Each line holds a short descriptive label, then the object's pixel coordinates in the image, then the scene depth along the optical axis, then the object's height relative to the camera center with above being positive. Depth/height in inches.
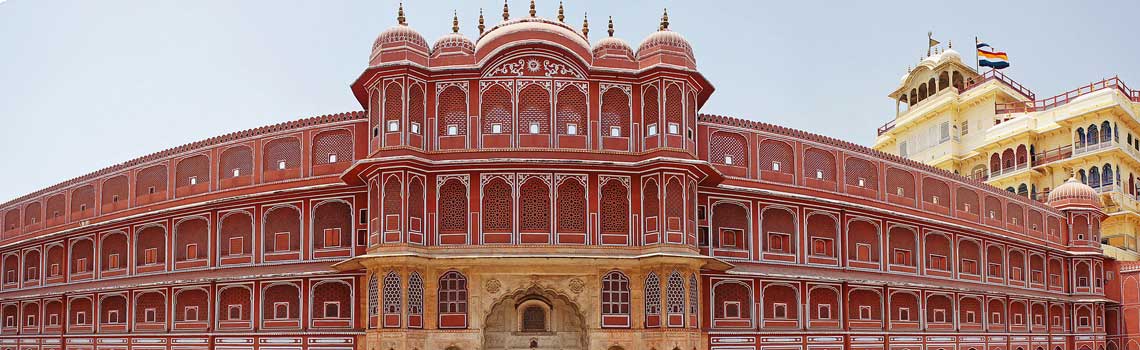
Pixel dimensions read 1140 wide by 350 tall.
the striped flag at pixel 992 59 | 2504.9 +550.7
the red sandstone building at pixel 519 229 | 1269.7 +100.2
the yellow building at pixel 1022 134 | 2215.8 +357.0
